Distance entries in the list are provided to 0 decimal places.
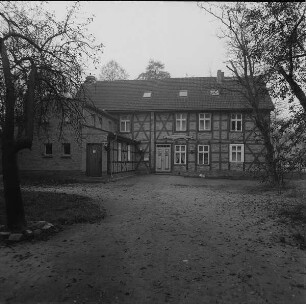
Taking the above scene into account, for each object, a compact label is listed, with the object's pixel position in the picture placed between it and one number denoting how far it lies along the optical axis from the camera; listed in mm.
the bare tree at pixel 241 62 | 16856
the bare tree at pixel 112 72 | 44972
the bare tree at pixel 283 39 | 7126
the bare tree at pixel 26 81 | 7102
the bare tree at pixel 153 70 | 44816
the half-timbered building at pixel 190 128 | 25469
